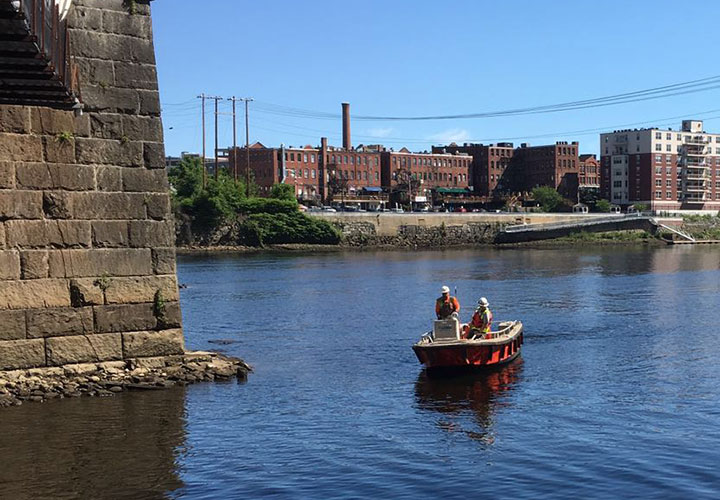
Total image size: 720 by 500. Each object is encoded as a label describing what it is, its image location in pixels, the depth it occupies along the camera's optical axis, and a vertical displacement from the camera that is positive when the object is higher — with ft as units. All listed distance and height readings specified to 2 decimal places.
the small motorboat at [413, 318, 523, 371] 99.66 -14.25
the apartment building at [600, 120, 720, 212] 597.93 +25.36
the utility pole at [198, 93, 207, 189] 414.62 +30.36
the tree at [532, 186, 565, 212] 585.22 +7.54
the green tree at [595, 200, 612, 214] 578.66 +2.51
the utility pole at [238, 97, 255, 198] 437.99 +21.05
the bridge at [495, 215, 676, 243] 481.05 -8.65
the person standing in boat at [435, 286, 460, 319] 101.60 -9.87
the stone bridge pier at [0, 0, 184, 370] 78.07 +0.37
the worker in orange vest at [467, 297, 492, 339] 105.70 -12.16
